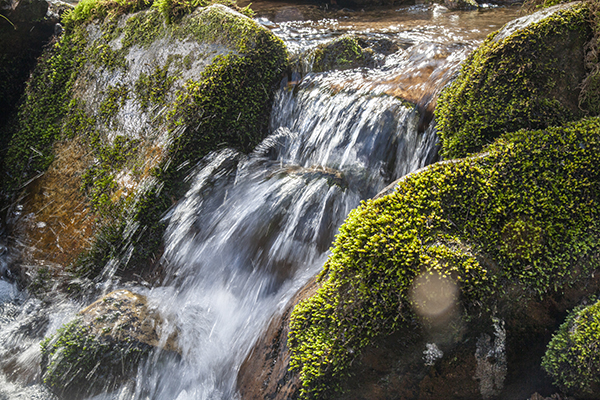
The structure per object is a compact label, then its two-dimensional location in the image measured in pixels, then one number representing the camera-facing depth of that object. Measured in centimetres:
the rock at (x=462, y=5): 991
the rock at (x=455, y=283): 283
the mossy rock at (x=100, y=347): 396
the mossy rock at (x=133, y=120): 516
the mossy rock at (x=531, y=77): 366
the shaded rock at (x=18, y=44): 693
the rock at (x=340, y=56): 626
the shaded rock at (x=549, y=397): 287
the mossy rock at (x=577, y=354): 272
